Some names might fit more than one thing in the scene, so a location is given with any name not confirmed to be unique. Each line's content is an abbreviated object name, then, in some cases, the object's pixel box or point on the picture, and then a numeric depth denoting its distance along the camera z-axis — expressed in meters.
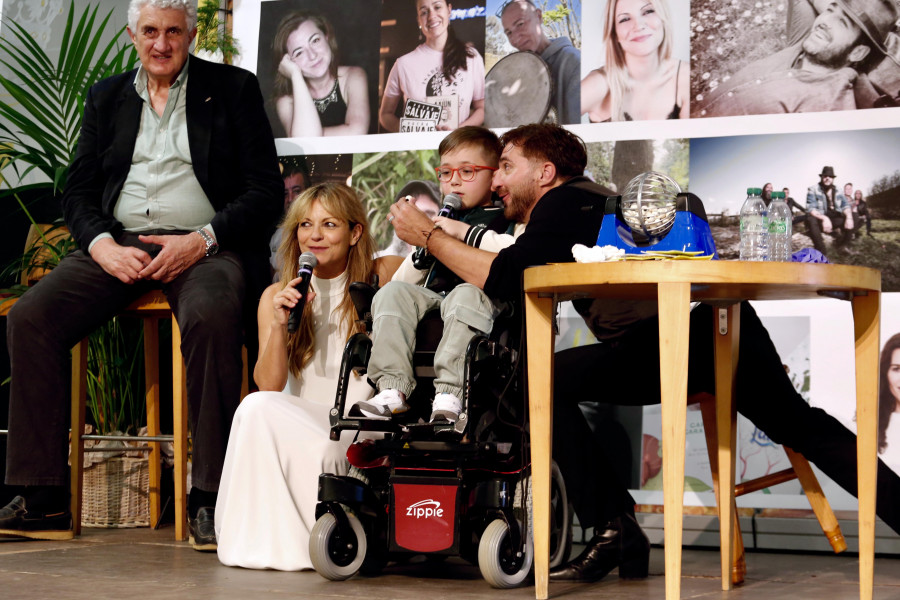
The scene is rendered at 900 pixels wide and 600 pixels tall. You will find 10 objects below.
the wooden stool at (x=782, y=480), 5.32
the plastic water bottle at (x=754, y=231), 5.26
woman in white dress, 5.66
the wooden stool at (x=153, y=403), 6.95
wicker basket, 7.75
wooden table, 4.03
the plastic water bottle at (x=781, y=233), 5.23
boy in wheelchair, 5.09
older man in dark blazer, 6.46
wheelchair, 5.01
